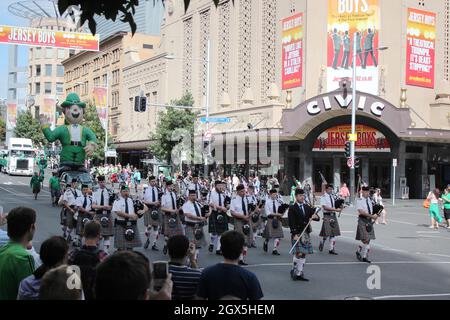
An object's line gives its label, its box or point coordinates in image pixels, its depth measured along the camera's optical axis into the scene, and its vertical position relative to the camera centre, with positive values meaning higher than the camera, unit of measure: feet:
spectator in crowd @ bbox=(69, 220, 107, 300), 18.30 -3.05
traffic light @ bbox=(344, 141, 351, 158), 106.93 +3.36
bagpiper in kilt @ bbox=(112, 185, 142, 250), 43.01 -4.54
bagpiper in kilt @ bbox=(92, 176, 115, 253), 45.57 -3.45
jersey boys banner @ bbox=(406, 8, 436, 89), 128.98 +27.39
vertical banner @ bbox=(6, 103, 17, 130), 270.26 +22.93
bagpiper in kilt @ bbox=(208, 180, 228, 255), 48.73 -4.09
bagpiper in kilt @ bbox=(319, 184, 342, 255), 50.93 -4.46
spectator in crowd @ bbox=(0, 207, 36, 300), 15.84 -2.71
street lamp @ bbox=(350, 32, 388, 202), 103.45 +6.19
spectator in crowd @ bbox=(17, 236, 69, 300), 15.05 -2.70
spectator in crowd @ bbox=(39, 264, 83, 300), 12.92 -2.76
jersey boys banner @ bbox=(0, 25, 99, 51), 95.20 +21.47
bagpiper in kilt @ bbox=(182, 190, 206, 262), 44.60 -4.18
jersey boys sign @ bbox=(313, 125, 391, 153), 127.54 +6.40
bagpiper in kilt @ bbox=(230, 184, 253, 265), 47.11 -3.62
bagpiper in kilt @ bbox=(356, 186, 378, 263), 46.26 -4.49
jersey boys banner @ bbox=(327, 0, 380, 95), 127.13 +28.21
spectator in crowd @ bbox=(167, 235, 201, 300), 17.76 -3.29
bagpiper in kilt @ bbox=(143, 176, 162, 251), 51.39 -4.20
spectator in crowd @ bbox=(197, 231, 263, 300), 15.70 -3.20
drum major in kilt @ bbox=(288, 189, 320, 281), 37.88 -4.20
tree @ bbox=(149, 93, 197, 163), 146.30 +10.35
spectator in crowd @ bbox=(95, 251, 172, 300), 10.80 -2.15
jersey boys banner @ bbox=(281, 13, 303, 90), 130.82 +26.74
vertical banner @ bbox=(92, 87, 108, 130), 156.21 +17.64
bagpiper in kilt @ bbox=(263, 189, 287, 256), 50.24 -4.96
